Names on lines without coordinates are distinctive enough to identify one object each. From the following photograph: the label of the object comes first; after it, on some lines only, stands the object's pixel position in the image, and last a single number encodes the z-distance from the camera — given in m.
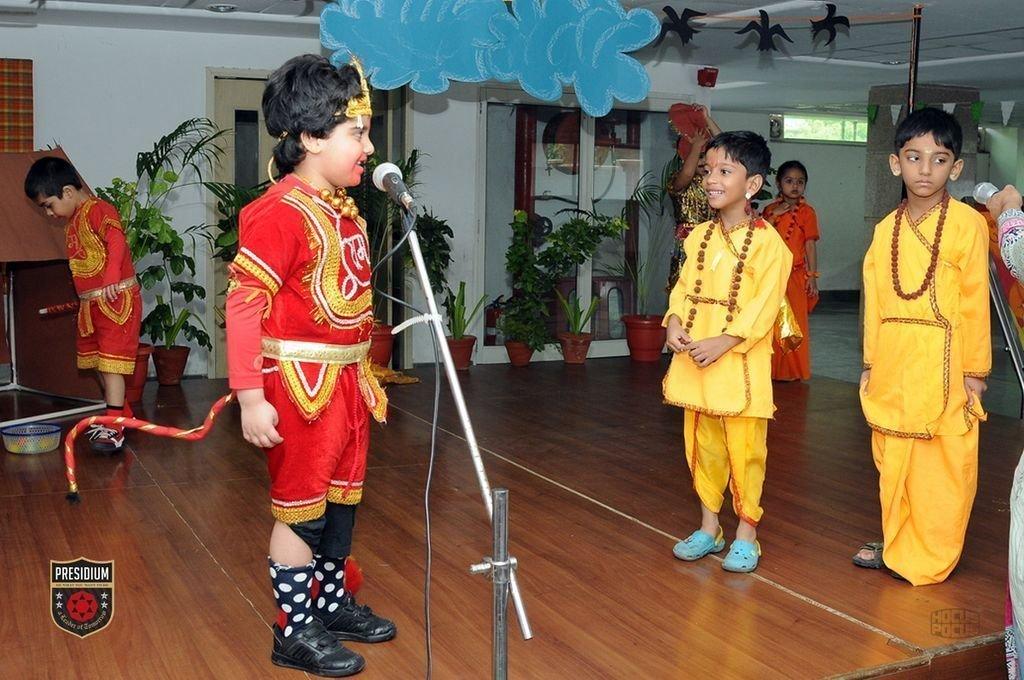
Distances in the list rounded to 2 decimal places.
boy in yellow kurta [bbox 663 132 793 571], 3.22
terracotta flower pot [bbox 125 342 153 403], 6.00
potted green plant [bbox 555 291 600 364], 7.79
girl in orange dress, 6.82
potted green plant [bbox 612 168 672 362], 7.96
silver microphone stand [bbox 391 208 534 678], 2.05
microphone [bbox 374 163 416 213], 2.12
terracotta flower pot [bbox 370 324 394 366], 6.84
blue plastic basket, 4.70
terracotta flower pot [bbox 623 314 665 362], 7.93
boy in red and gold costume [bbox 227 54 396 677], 2.36
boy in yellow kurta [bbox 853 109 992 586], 3.11
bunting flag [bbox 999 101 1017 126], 12.18
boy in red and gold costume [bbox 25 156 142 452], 4.70
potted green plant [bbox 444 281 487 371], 7.37
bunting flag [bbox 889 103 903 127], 9.41
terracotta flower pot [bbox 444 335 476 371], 7.36
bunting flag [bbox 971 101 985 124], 9.84
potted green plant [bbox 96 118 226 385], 6.06
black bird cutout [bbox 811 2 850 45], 5.53
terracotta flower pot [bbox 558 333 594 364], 7.79
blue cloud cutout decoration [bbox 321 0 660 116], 4.21
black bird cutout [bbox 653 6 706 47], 5.29
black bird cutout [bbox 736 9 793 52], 5.48
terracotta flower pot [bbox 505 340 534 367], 7.61
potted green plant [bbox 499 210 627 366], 7.45
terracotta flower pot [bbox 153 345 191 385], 6.59
